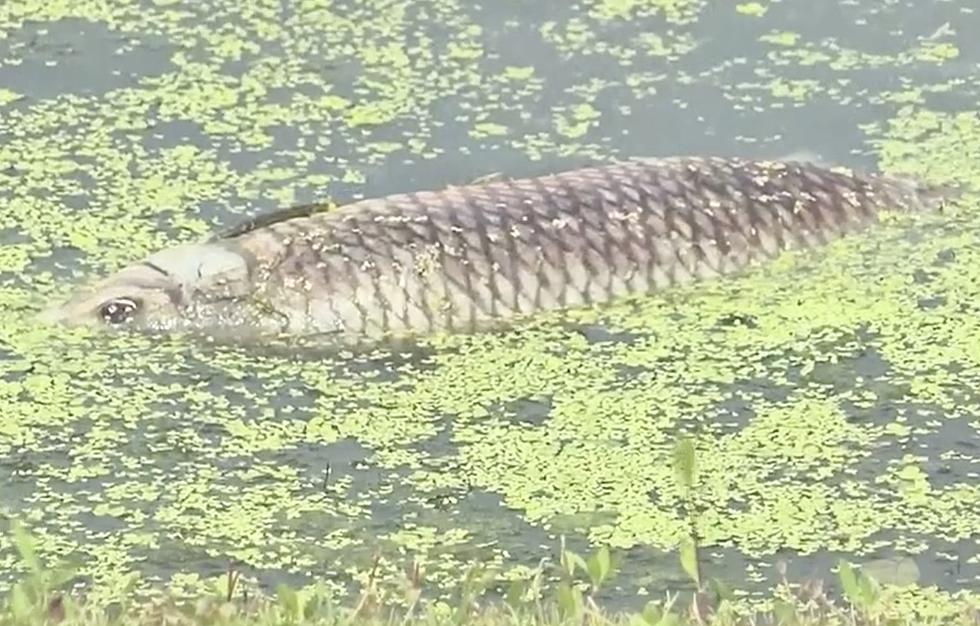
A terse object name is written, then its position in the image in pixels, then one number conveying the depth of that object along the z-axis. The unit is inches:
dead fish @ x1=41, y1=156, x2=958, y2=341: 271.9
